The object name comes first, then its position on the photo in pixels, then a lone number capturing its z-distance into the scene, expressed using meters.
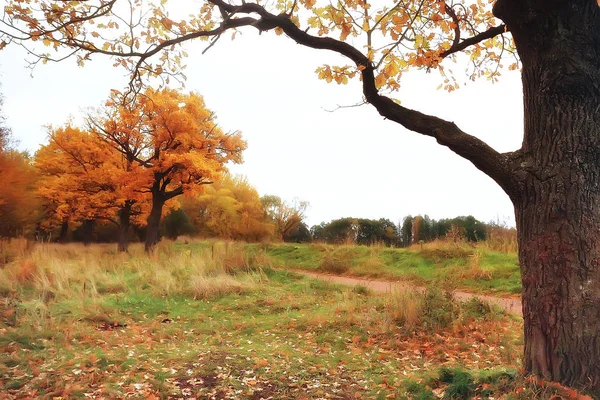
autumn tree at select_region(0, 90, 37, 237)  23.08
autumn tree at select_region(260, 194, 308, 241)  41.72
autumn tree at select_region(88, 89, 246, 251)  20.86
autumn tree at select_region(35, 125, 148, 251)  23.77
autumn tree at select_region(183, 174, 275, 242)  39.06
